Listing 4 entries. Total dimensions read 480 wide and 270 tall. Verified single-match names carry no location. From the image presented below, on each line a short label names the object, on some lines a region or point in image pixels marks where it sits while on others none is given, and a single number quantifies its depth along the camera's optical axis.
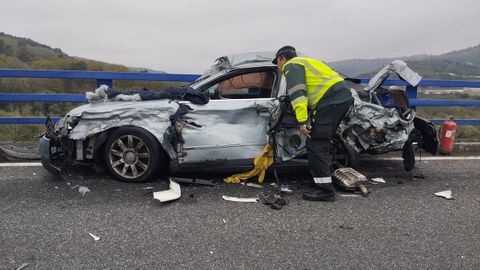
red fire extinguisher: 6.27
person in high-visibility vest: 4.12
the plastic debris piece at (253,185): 4.56
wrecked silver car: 4.44
